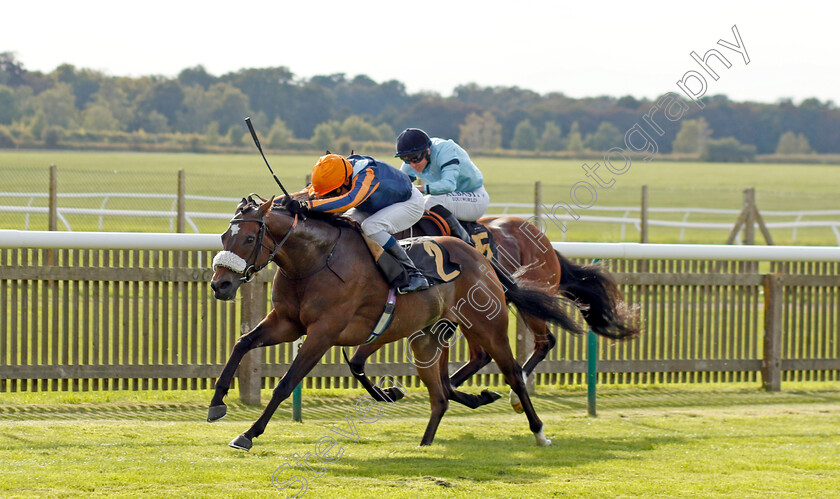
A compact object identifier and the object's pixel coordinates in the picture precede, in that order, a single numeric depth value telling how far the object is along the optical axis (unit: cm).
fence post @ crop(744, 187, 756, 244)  3023
